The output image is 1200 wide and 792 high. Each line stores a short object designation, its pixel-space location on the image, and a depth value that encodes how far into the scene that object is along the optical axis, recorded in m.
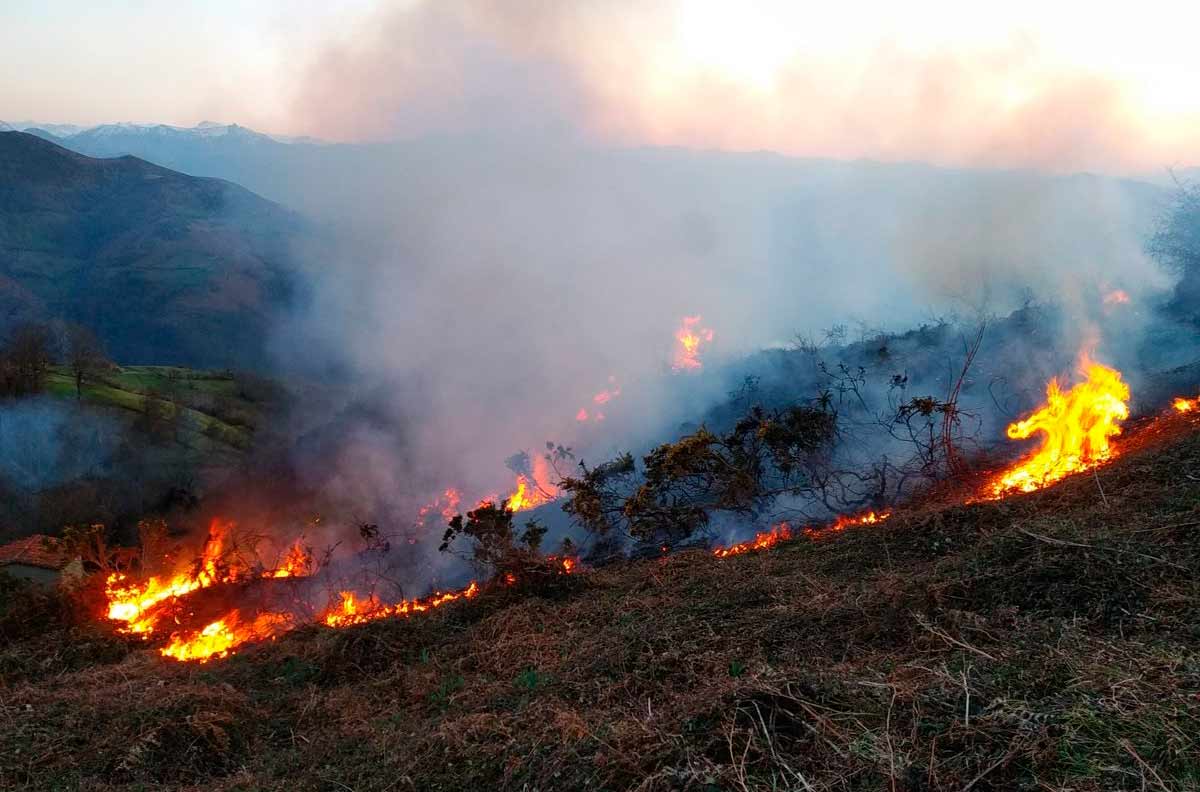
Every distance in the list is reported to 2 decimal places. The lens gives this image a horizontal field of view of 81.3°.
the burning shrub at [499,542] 8.08
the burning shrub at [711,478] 11.20
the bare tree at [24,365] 29.36
